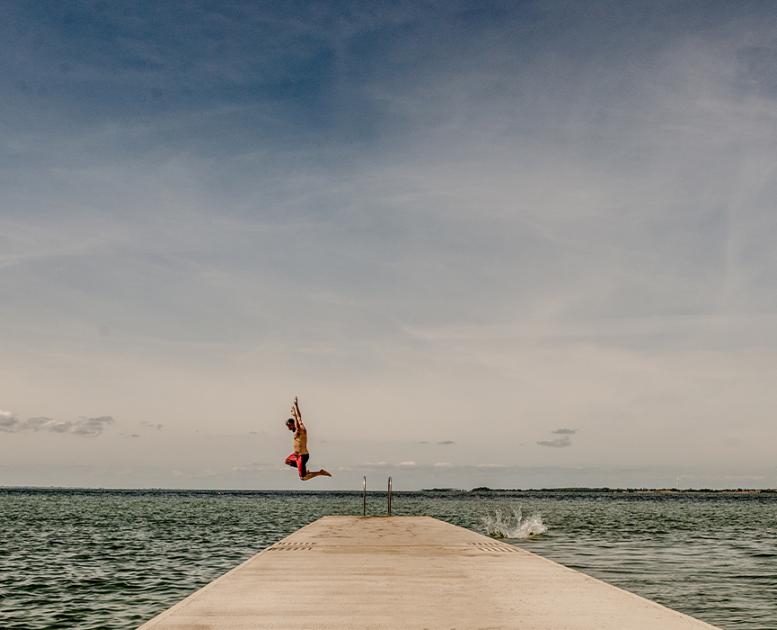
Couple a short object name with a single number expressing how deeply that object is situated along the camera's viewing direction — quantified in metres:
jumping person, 21.58
